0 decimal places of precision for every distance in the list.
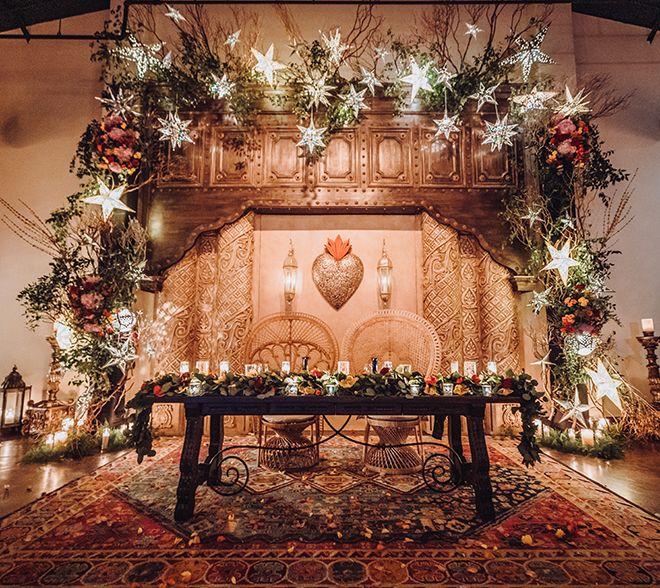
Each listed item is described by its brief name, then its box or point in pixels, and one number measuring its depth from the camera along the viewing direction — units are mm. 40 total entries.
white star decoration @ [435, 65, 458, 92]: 4652
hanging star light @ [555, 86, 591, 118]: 4332
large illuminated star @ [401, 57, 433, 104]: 4453
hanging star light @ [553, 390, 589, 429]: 4148
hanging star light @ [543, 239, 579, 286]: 4238
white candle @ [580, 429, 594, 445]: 3953
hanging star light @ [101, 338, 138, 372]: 4117
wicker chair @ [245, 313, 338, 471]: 4602
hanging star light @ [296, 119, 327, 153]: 4688
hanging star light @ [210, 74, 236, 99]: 4676
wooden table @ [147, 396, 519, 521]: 2582
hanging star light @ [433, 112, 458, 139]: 4703
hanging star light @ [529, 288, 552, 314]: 4366
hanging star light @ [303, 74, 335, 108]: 4602
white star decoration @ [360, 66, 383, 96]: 4707
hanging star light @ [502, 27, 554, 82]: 4676
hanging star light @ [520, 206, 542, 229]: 4512
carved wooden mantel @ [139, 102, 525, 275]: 4902
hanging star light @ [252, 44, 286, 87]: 4625
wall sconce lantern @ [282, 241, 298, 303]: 5008
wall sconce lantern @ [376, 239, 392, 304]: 4988
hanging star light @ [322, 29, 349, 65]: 4609
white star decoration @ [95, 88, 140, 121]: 4418
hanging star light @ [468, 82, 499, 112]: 4677
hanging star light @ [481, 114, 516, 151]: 4695
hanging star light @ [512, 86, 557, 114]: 4668
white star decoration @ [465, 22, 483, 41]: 4477
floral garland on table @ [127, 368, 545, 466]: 2570
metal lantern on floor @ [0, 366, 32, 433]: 4625
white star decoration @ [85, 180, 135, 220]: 4262
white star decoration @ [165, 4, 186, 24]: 4509
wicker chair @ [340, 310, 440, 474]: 4113
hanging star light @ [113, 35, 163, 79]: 4762
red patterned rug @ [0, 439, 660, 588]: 1854
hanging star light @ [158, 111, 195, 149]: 4734
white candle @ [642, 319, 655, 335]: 4617
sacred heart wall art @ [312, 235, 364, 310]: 5008
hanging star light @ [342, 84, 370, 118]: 4676
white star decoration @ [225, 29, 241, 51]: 4607
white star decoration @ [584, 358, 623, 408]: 4207
